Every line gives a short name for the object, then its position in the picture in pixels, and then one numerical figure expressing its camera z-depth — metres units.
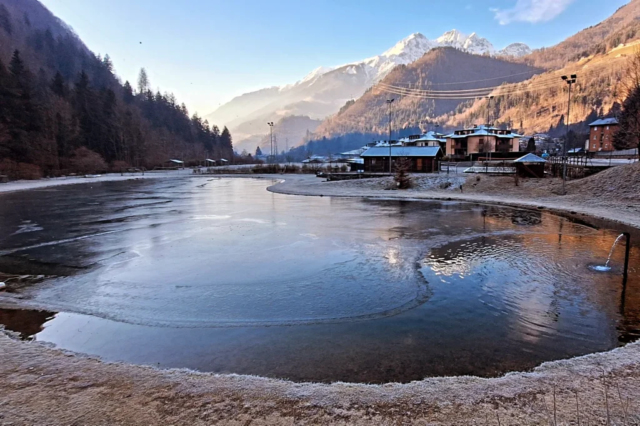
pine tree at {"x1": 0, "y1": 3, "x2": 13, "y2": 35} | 128.88
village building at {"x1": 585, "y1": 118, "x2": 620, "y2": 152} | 84.87
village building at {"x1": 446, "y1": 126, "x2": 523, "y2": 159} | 89.81
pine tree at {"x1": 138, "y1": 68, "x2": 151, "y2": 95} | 178.00
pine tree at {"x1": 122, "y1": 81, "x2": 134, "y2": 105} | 148.35
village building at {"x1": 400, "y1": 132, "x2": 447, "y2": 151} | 93.50
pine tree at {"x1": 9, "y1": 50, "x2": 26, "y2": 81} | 72.94
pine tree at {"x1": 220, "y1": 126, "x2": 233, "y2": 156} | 181.91
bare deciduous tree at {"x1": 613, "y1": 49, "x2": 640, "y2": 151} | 38.59
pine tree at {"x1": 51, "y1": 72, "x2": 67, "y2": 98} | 97.19
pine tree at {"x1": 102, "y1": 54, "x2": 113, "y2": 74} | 162.81
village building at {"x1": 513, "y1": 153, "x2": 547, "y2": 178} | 39.84
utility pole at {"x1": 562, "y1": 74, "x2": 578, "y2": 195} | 31.75
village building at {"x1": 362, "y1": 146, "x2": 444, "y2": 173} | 57.22
